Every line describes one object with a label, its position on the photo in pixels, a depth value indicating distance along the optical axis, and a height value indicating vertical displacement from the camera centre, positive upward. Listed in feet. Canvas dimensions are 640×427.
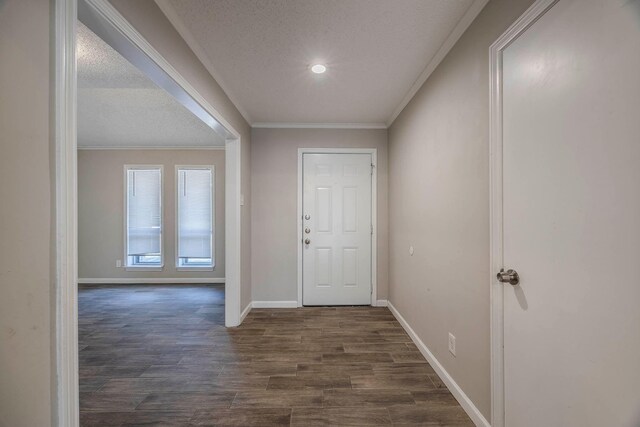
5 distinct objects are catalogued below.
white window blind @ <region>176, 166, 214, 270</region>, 15.89 -0.17
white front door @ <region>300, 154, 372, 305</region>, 11.51 -0.79
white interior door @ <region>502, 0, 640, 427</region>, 2.59 -0.05
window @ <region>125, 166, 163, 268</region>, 15.89 -0.10
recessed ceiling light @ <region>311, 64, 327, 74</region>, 6.95 +3.83
